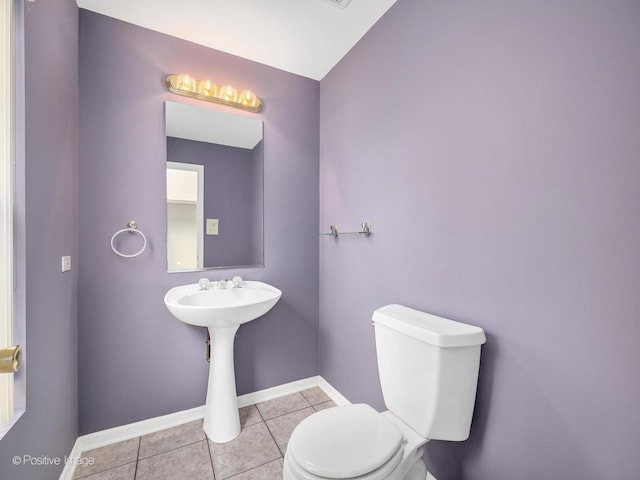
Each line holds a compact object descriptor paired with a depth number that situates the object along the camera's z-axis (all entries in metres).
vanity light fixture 1.74
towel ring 1.62
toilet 0.90
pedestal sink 1.53
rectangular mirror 1.78
